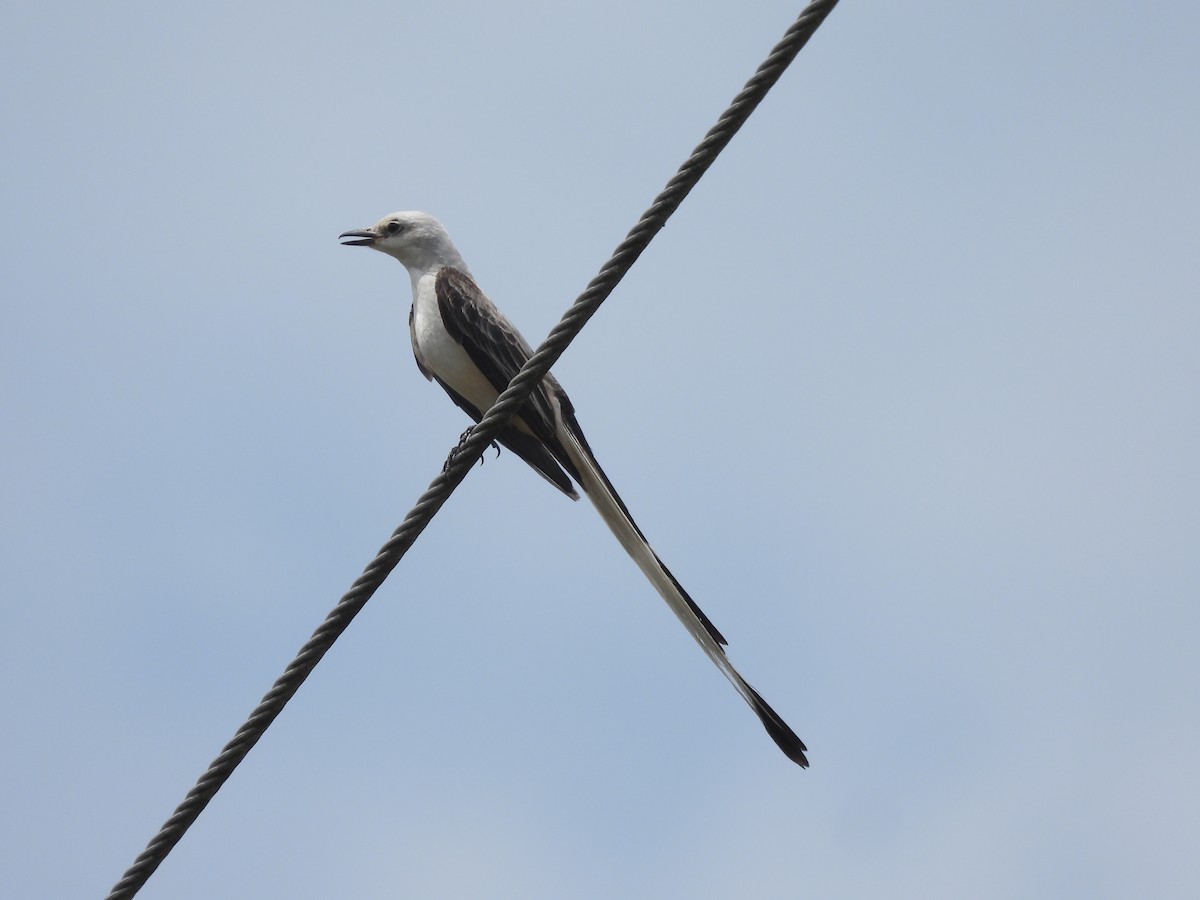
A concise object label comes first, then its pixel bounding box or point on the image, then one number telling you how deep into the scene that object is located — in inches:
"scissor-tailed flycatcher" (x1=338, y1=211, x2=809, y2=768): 366.9
